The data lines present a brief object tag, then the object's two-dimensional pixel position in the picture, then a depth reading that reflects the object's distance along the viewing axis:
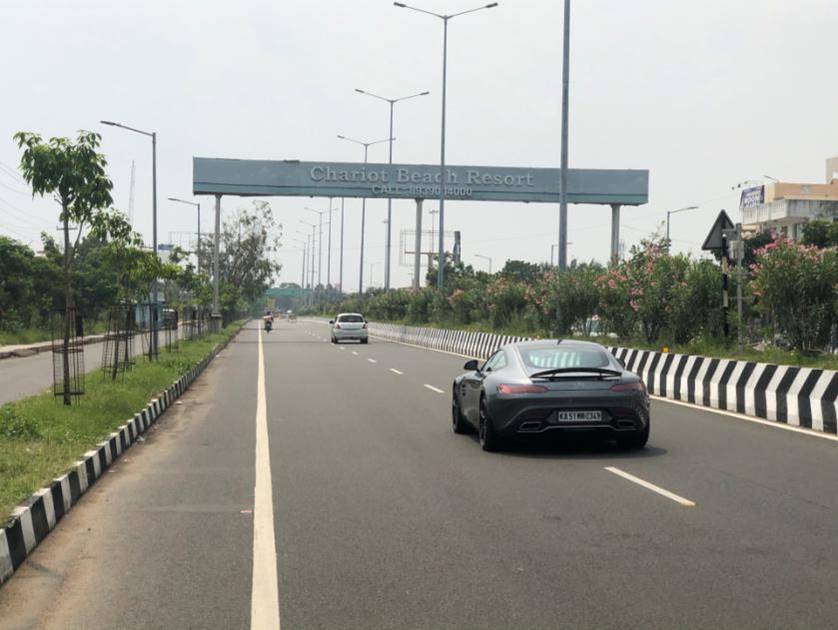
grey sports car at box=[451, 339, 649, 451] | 11.39
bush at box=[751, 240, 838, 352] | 19.98
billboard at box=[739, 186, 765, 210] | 95.94
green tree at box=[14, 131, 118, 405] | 13.77
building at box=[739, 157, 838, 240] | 95.88
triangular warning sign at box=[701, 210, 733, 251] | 20.20
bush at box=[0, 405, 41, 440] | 11.12
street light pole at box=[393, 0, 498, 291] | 45.47
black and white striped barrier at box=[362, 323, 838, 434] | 14.10
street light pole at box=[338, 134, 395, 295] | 63.50
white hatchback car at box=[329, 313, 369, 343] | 50.88
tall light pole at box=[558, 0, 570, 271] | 29.33
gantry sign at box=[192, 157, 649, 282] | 51.09
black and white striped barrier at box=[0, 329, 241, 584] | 6.71
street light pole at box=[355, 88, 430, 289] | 57.01
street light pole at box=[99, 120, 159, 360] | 40.16
